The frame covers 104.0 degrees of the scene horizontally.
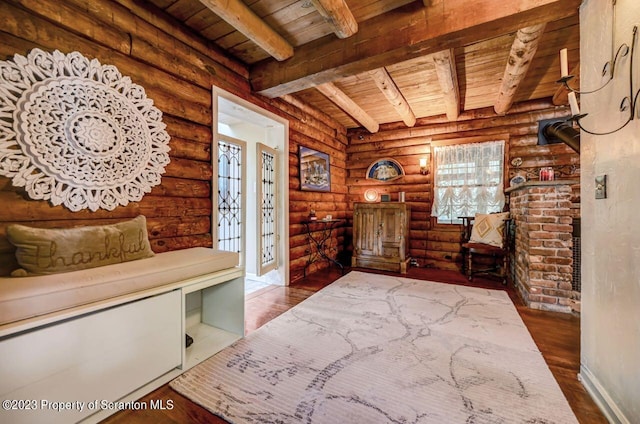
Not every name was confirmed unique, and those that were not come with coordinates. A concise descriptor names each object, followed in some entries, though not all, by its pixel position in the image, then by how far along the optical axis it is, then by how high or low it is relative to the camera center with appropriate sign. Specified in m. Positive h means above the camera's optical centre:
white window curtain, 4.10 +0.55
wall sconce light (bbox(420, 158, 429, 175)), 4.59 +0.86
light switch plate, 1.35 +0.14
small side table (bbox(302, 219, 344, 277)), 4.12 -0.48
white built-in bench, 1.04 -0.61
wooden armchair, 3.51 -0.46
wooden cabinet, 4.20 -0.42
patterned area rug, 1.32 -1.04
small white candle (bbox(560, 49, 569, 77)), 1.34 +0.80
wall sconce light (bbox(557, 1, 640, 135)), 1.15 +0.70
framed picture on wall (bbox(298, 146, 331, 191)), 3.97 +0.71
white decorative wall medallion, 1.42 +0.52
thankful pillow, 1.31 -0.20
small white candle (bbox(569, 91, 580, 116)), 1.37 +0.61
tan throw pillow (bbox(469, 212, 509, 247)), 3.60 -0.25
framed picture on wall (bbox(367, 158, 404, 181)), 4.87 +0.83
